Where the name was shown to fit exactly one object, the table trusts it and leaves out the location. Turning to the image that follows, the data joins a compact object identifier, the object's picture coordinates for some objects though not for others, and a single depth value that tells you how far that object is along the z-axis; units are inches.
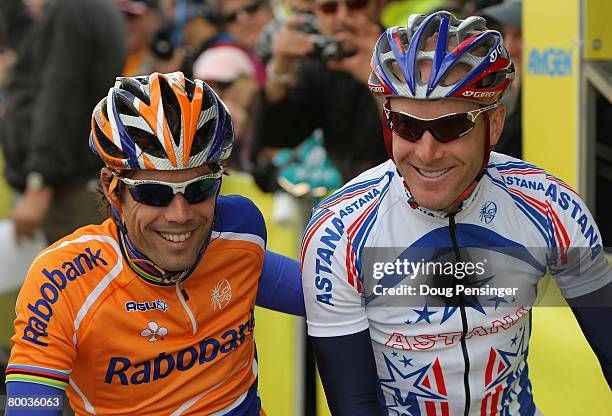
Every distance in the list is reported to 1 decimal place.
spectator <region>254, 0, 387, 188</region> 473.7
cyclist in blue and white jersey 268.8
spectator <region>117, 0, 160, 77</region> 689.6
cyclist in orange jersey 265.3
